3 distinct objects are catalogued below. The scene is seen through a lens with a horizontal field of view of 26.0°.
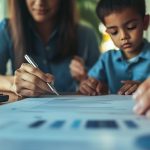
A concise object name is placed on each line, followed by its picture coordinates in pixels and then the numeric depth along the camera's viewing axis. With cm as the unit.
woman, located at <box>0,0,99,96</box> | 83
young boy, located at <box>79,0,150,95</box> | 70
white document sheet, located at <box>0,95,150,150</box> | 16
